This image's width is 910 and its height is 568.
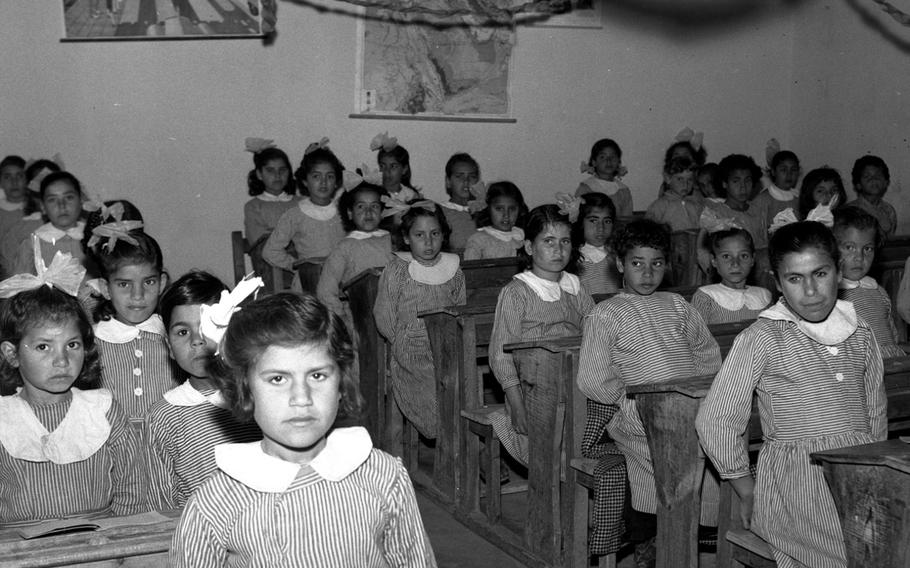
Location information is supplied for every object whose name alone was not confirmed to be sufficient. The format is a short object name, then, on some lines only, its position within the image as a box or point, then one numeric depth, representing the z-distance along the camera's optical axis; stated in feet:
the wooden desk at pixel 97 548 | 6.29
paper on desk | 6.64
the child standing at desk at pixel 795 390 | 8.81
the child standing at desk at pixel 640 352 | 11.12
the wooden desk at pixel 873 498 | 7.03
